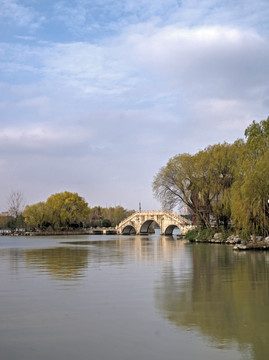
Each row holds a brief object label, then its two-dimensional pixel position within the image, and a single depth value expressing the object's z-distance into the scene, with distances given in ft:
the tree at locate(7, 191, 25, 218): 332.80
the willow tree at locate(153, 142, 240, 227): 138.10
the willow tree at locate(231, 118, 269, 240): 96.37
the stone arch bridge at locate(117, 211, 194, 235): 229.04
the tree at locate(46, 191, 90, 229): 296.71
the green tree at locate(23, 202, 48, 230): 294.66
